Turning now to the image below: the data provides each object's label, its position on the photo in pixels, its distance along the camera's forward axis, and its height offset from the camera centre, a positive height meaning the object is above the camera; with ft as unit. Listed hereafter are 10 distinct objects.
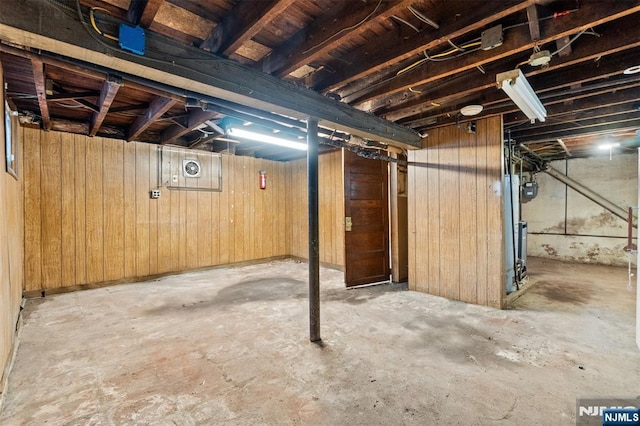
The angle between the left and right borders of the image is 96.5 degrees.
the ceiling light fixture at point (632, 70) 7.38 +3.61
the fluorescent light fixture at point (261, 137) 12.66 +3.53
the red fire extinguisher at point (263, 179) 20.92 +2.33
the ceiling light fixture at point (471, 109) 9.80 +3.45
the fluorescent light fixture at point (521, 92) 6.71 +2.98
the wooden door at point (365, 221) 14.25 -0.58
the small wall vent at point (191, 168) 17.39 +2.69
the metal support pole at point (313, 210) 8.93 +0.00
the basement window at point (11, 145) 7.84 +2.13
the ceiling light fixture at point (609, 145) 16.35 +3.63
